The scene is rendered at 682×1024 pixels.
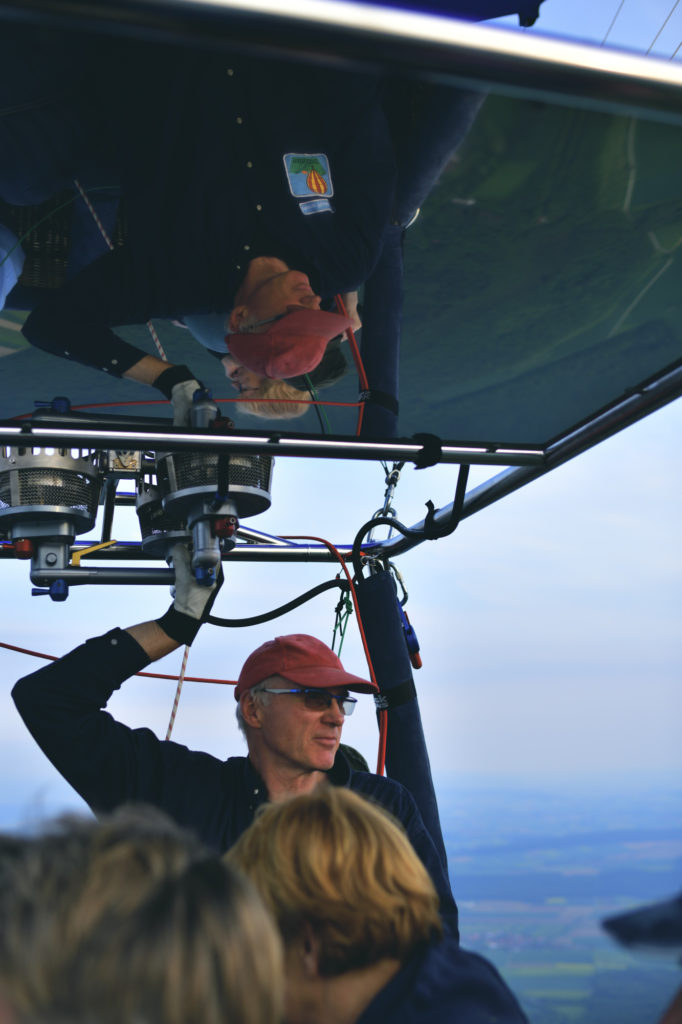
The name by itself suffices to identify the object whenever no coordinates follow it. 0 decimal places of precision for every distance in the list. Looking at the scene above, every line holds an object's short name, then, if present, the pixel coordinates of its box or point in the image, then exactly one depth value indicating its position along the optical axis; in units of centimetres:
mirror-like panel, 99
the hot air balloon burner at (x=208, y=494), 171
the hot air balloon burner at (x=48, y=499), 182
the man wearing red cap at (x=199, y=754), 165
